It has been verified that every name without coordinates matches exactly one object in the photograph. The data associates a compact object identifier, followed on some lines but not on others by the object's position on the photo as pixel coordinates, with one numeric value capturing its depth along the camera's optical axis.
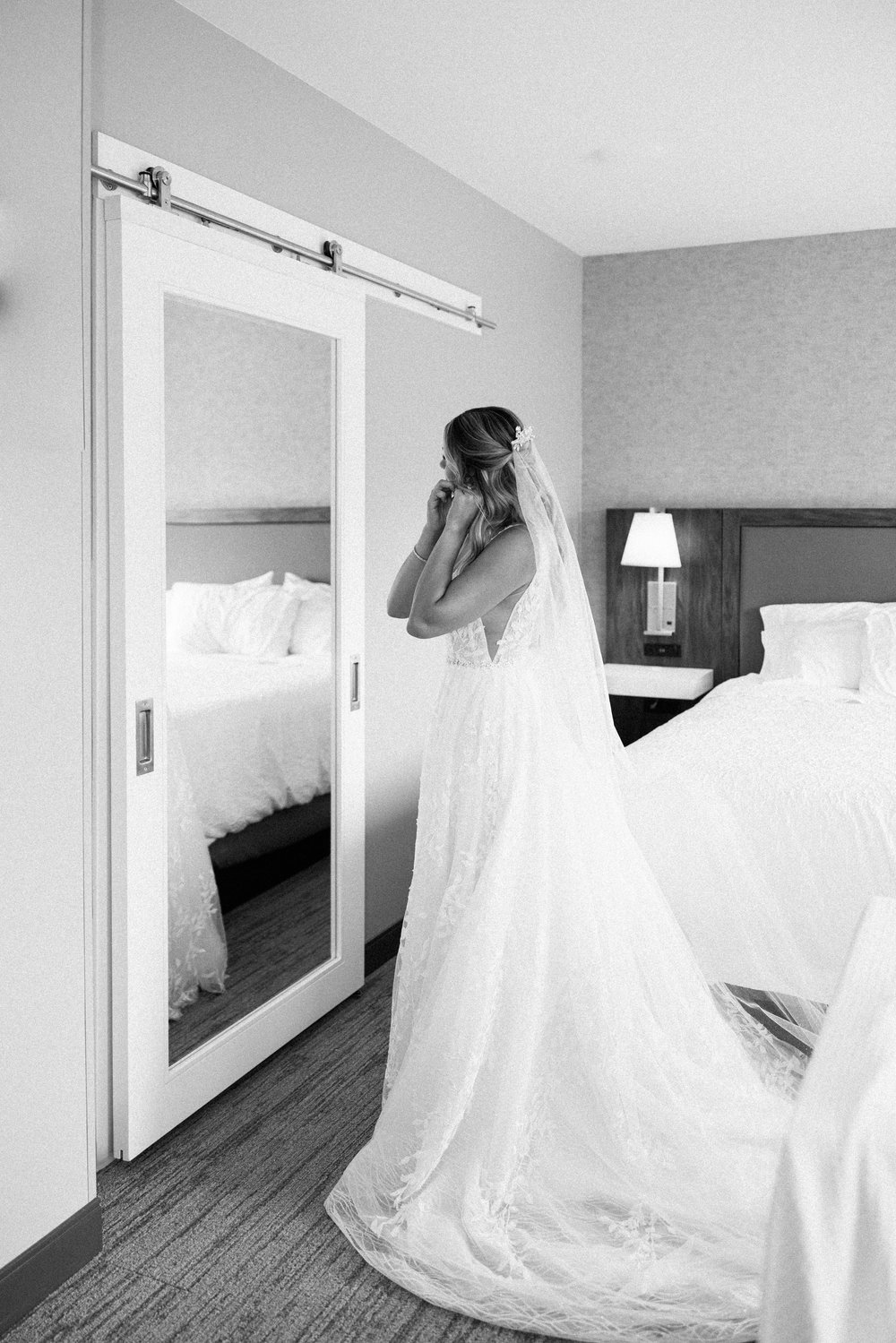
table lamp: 5.14
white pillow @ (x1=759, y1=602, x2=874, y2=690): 4.67
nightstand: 5.07
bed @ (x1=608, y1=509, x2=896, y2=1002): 3.08
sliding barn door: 2.50
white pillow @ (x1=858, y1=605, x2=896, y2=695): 4.48
